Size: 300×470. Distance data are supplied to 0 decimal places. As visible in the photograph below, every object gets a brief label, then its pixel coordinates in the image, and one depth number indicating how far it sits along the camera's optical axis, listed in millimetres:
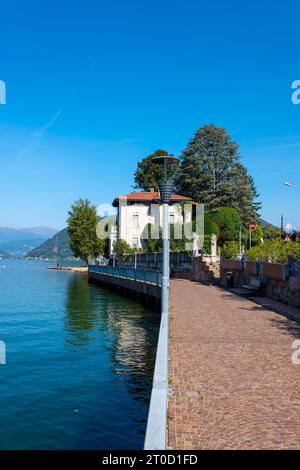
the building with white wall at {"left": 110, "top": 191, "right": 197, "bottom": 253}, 70938
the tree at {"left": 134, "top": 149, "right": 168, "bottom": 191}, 83125
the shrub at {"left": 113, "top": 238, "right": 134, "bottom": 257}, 67375
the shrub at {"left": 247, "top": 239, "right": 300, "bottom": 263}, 19925
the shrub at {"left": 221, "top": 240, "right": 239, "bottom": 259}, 31625
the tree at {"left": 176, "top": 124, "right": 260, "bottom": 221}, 62344
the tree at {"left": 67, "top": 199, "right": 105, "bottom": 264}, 80938
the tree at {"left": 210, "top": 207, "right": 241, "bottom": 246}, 47906
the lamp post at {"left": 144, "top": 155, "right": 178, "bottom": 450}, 5172
